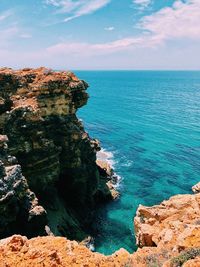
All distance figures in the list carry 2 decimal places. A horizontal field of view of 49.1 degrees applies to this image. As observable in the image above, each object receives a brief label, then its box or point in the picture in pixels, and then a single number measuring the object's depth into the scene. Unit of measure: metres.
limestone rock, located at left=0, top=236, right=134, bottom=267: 10.04
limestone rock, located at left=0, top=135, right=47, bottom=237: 24.03
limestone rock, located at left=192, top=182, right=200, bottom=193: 23.04
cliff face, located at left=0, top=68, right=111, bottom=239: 32.01
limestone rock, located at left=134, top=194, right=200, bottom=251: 12.69
